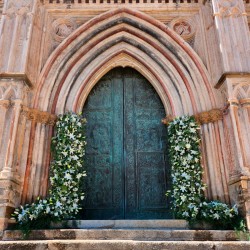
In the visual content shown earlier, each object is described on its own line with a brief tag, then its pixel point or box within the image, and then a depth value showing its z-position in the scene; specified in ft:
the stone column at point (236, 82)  17.20
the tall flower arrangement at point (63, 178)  17.08
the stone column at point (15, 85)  17.15
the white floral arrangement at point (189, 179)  17.30
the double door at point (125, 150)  20.71
